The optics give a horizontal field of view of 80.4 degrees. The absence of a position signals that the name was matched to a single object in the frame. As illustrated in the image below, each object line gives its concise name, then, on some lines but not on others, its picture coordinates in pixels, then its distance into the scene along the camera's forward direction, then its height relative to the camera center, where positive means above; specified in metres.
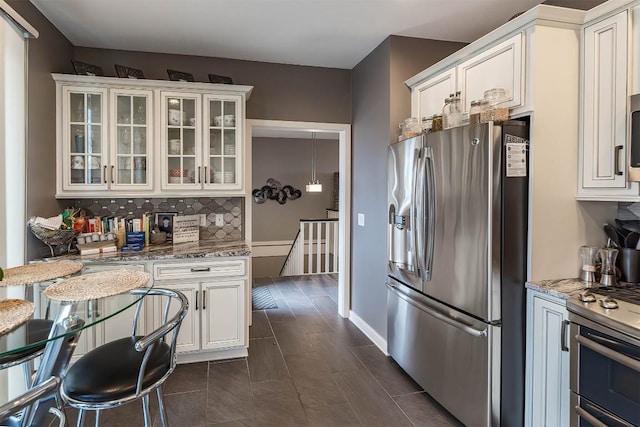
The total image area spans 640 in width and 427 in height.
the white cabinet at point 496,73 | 2.12 +0.84
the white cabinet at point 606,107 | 1.90 +0.53
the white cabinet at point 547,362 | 1.85 -0.79
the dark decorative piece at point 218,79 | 3.53 +1.20
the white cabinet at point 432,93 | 2.72 +0.89
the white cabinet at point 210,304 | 3.05 -0.80
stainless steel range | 1.52 -0.64
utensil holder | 2.01 -0.30
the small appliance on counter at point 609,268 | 2.00 -0.31
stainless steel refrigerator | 2.05 -0.35
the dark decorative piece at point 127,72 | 3.25 +1.17
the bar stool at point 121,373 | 1.47 -0.70
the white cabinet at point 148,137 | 3.16 +0.61
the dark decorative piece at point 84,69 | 3.20 +1.18
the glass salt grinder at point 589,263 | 2.08 -0.30
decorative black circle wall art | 8.58 +0.35
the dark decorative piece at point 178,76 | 3.40 +1.19
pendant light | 8.89 +1.11
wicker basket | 2.70 -0.22
